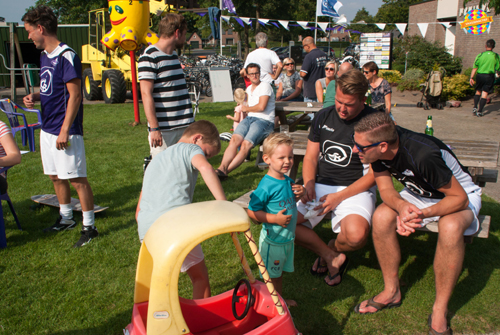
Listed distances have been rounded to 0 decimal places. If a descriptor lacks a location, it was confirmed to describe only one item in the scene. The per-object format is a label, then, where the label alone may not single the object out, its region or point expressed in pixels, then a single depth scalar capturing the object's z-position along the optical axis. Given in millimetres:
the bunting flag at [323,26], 19994
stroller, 11852
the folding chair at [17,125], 6957
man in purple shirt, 3381
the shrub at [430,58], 18047
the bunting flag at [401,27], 18106
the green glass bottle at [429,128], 4229
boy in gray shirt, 2232
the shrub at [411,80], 16906
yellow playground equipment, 9227
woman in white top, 7113
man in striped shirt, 3674
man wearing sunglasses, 2377
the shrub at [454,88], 13094
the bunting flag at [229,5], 20172
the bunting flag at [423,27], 17752
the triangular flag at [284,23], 18831
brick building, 17141
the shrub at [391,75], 18844
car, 1705
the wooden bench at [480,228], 2629
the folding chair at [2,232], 3541
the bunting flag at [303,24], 19453
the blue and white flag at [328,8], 19047
